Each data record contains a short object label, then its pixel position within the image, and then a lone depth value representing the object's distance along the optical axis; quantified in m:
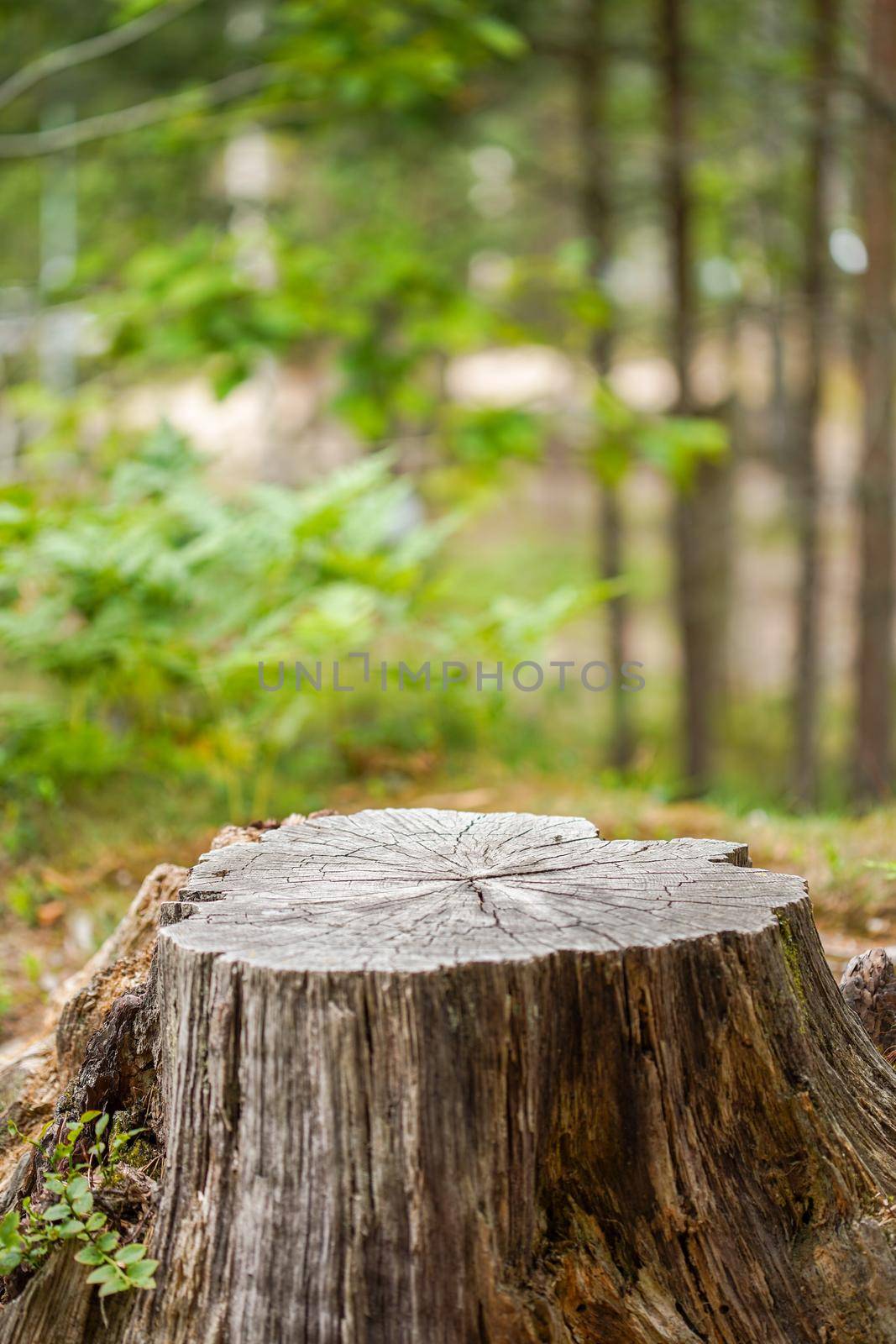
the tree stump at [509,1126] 1.81
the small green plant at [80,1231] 1.90
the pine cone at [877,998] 2.56
